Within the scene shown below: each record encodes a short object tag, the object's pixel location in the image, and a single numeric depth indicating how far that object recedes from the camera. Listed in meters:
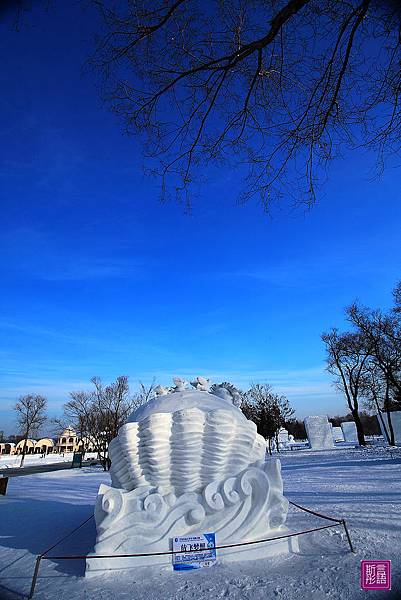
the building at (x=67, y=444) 73.12
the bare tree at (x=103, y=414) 28.48
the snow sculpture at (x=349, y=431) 39.53
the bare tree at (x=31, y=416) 35.50
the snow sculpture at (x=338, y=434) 48.31
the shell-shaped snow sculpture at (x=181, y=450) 5.50
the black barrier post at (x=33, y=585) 4.15
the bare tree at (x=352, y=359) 26.92
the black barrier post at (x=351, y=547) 4.84
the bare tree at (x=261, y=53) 3.36
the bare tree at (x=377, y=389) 26.67
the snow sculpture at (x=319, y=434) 28.27
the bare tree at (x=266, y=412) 28.19
